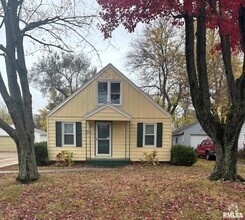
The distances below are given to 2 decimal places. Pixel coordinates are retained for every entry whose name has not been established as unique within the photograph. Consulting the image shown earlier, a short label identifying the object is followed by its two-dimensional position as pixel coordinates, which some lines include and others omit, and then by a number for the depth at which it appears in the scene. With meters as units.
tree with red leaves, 6.13
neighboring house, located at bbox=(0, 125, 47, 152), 30.17
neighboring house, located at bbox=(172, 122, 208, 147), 27.19
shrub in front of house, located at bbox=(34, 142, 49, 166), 14.58
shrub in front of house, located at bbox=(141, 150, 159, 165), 14.70
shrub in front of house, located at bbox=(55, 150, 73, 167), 14.37
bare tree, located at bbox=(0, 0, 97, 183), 7.59
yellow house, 14.95
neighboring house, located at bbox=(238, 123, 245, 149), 22.68
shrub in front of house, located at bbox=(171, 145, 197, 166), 14.74
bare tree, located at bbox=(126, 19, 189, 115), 25.20
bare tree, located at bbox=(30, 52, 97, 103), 33.41
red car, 19.95
